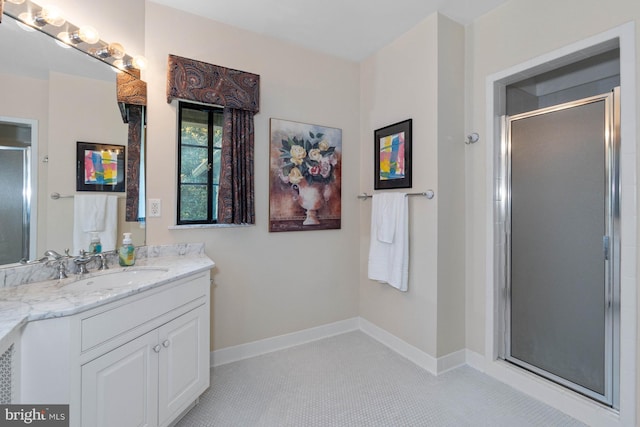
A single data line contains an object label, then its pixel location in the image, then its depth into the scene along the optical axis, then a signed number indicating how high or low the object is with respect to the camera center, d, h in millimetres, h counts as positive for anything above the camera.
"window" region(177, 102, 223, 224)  2061 +380
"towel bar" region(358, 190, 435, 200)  2051 +155
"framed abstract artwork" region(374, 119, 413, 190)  2254 +494
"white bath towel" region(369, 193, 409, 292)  2227 -212
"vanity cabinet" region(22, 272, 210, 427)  1010 -614
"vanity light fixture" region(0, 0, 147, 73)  1374 +966
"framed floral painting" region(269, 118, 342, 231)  2363 +328
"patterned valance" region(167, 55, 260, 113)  1930 +923
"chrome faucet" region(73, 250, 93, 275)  1508 -263
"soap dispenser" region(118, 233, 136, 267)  1672 -238
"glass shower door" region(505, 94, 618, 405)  1621 -181
